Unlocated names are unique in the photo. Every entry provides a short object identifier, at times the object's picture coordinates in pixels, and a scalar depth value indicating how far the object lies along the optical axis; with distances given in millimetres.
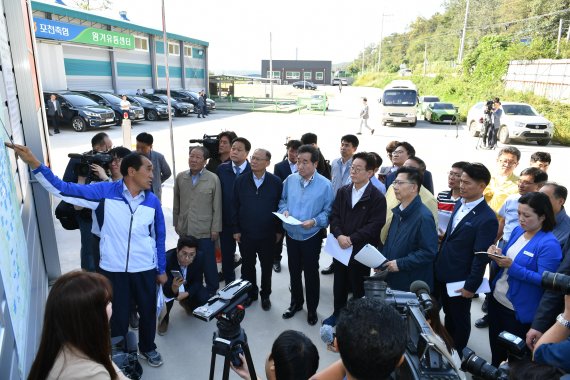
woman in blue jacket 2475
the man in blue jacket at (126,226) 2805
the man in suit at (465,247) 2783
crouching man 3582
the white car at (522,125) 13570
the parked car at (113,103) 16812
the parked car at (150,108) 19391
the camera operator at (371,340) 1312
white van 18531
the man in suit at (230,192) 4145
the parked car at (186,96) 23453
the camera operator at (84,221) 3486
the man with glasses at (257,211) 3832
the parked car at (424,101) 21742
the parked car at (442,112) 19469
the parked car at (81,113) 14805
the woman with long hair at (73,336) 1396
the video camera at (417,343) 1429
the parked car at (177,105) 21078
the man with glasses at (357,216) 3312
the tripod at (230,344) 1995
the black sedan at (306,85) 46125
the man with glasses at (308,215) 3605
